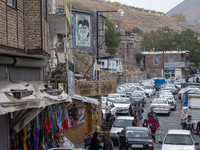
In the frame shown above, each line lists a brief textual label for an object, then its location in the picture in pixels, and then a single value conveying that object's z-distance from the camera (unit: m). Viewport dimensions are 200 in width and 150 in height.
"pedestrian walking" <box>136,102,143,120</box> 29.75
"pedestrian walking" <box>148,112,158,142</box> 21.32
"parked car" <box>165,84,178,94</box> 56.91
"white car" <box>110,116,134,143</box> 20.12
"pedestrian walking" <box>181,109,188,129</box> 22.98
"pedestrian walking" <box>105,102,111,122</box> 27.06
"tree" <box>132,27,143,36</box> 163.02
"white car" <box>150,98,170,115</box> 33.16
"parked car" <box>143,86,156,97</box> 52.81
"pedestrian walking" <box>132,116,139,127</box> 21.06
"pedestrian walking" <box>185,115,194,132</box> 22.11
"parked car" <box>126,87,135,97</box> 49.86
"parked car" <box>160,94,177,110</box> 37.95
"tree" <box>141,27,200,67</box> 109.69
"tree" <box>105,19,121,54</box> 87.98
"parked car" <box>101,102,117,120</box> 30.51
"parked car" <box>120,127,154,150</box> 16.52
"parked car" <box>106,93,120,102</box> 40.04
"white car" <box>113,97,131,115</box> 33.06
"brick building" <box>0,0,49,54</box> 13.12
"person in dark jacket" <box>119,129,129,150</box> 15.05
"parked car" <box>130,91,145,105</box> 40.94
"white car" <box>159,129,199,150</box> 16.01
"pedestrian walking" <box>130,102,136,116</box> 29.58
